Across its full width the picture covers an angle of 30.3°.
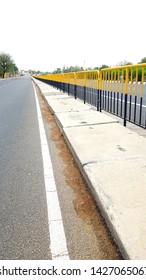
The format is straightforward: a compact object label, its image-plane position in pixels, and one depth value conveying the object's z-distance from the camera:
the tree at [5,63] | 139.38
